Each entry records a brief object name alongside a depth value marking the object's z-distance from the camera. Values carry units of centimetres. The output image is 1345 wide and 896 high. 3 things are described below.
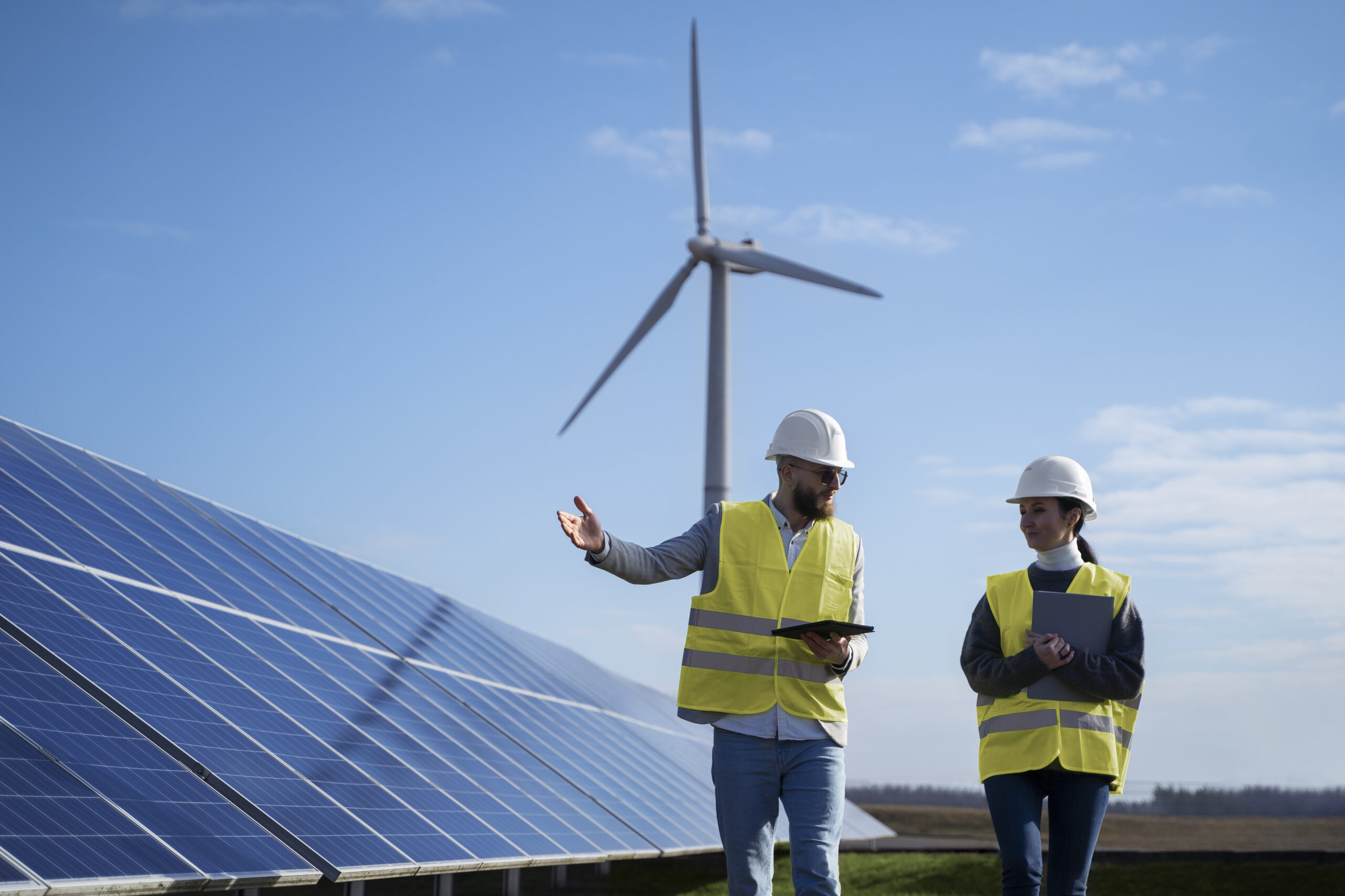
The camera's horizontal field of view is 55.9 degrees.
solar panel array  749
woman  639
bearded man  622
